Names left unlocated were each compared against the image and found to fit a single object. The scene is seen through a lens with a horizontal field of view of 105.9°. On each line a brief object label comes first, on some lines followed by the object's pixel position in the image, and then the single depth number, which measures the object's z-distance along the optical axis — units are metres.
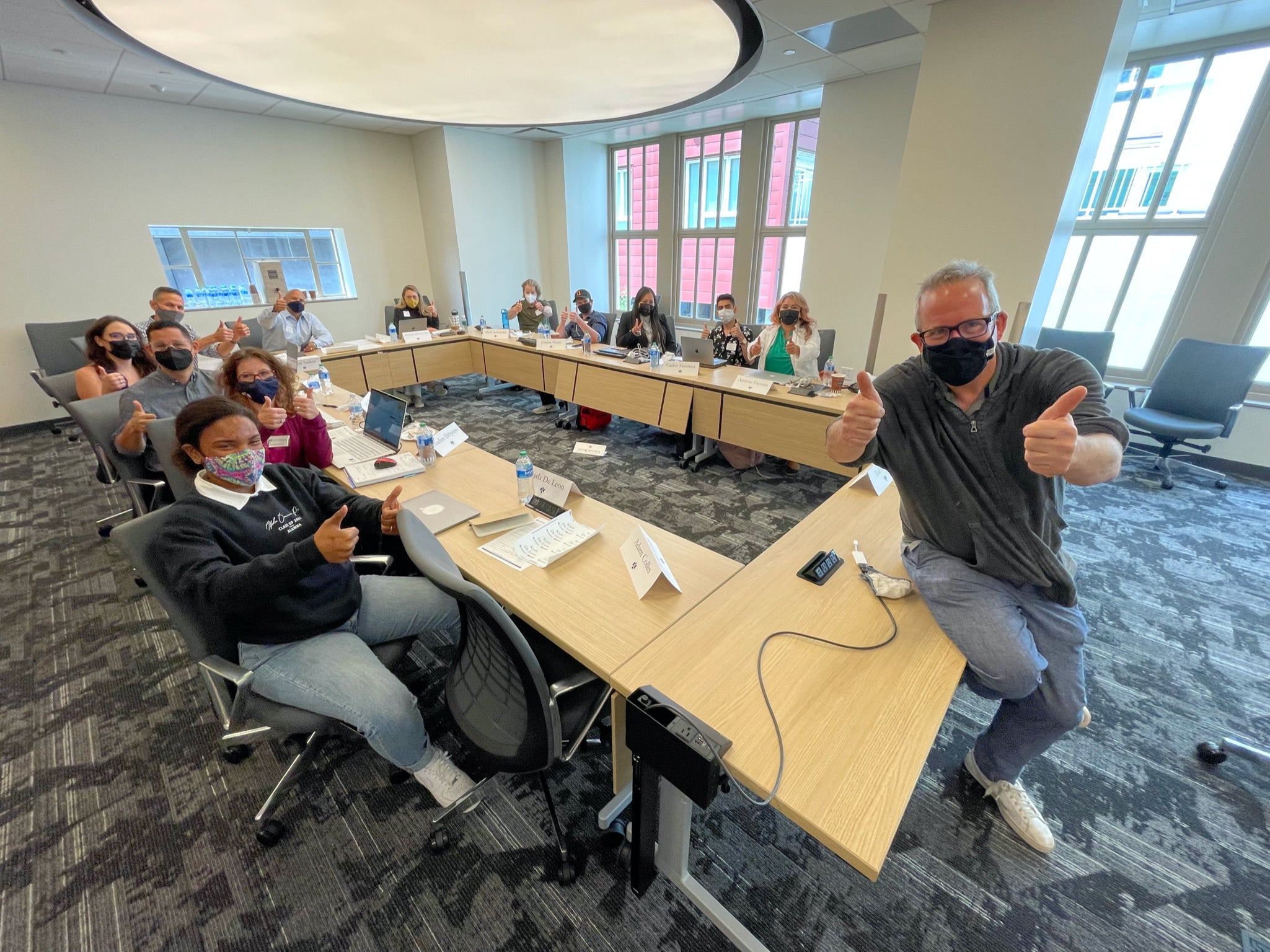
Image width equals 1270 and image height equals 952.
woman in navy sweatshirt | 1.24
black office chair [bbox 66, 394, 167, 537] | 2.28
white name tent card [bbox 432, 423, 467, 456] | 2.42
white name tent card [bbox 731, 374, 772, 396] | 3.41
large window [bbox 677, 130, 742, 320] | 6.42
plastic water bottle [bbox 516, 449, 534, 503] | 1.96
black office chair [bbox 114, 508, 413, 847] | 1.22
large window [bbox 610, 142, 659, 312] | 7.25
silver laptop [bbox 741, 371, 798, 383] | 3.64
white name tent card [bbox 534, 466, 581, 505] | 1.93
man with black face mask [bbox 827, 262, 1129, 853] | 1.27
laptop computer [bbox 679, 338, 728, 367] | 3.99
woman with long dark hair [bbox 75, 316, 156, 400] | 2.80
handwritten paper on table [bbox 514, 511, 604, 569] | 1.63
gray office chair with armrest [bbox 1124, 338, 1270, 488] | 3.44
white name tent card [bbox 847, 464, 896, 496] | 2.06
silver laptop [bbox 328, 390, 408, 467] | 2.39
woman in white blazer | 3.66
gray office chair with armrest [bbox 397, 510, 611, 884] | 1.05
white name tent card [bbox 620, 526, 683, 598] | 1.43
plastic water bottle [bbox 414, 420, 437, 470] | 2.28
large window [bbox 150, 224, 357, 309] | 5.42
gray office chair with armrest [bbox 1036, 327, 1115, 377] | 4.00
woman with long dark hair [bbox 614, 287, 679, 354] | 4.69
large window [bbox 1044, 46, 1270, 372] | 3.64
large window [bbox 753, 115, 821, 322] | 5.73
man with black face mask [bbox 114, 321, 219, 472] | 2.31
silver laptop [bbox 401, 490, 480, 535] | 1.82
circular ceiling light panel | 1.41
